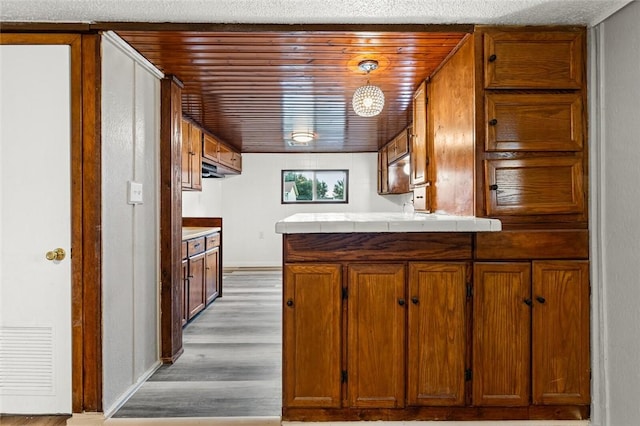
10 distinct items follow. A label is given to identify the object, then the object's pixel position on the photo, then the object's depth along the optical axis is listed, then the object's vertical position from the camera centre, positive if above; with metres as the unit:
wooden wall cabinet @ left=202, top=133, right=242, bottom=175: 4.27 +0.78
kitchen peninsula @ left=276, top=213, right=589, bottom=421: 1.75 -0.55
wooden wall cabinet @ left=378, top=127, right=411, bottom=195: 4.34 +0.65
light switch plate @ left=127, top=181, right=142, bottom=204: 2.07 +0.12
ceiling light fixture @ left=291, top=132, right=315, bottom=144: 4.31 +0.90
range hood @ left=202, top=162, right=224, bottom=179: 4.57 +0.57
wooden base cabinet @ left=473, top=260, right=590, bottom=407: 1.78 -0.61
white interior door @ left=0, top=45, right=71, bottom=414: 1.81 +0.06
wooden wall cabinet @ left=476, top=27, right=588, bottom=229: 1.85 +0.43
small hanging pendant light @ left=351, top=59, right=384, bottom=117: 2.41 +0.75
